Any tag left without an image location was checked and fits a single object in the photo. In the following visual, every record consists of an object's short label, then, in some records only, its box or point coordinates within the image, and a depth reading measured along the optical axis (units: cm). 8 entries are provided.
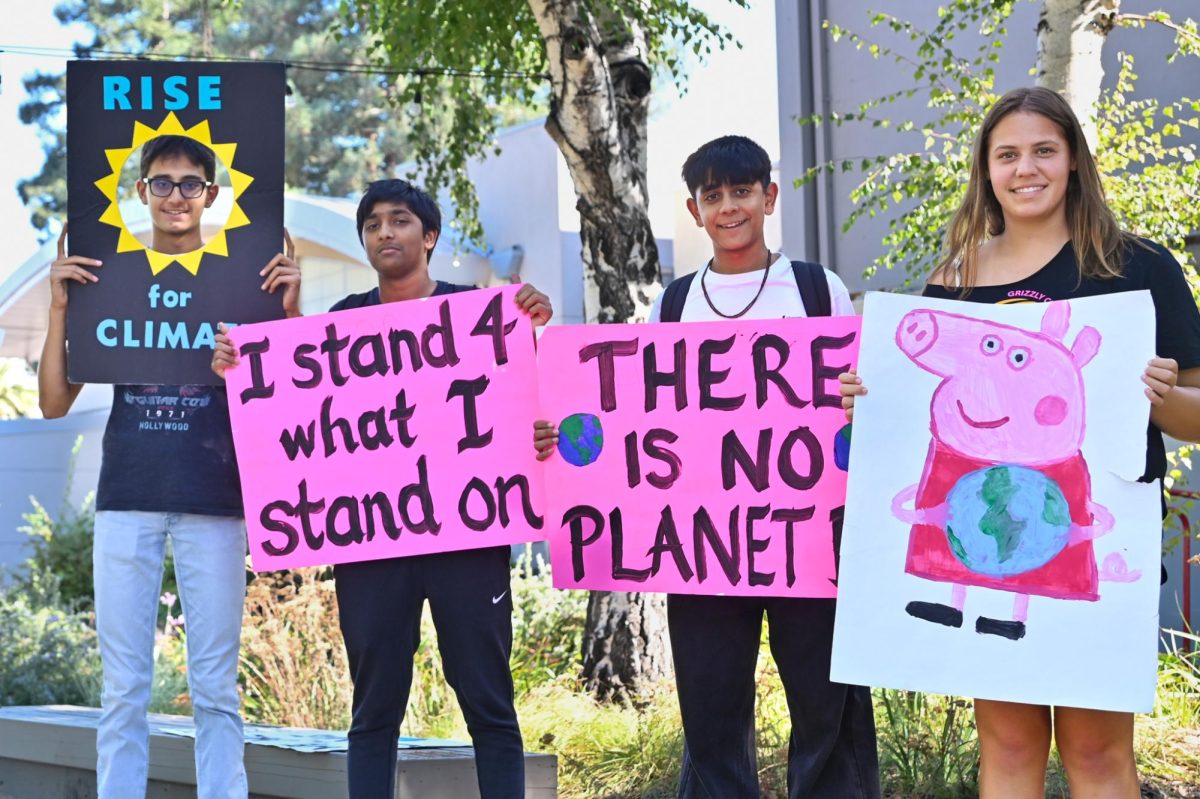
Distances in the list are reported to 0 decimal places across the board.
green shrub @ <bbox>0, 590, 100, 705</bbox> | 749
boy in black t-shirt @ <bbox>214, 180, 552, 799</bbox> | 360
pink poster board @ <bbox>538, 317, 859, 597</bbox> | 357
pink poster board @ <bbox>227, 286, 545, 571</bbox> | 372
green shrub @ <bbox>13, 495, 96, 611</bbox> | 1169
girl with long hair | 283
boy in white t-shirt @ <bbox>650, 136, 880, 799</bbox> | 345
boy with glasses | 386
